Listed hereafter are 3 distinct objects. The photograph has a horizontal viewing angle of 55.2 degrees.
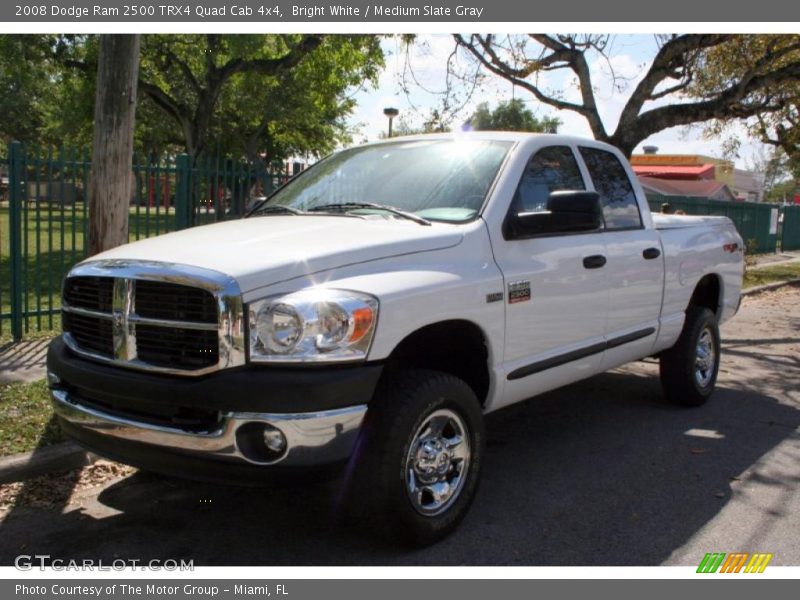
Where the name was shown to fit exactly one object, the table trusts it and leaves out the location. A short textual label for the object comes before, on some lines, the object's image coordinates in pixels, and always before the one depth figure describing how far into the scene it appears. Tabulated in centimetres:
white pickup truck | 310
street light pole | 2299
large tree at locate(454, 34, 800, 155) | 1198
